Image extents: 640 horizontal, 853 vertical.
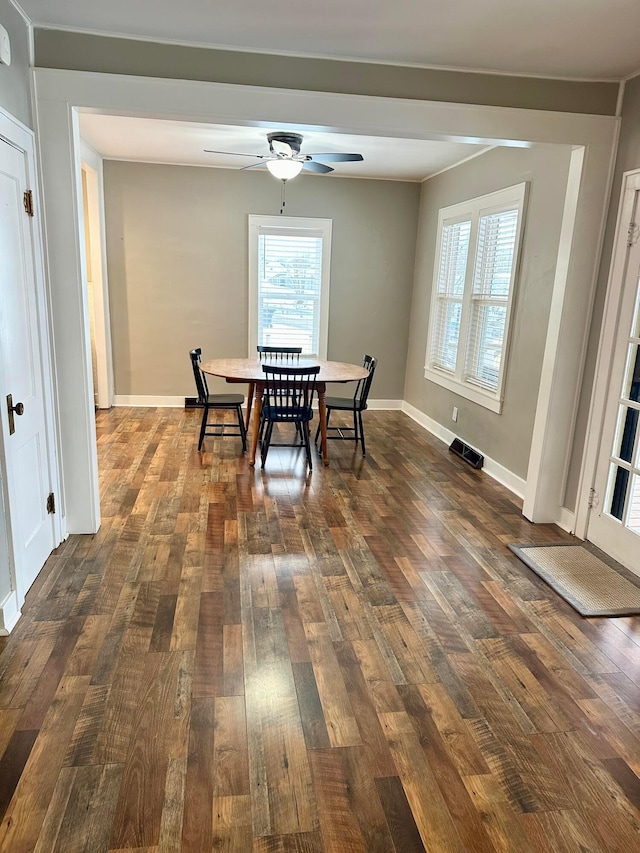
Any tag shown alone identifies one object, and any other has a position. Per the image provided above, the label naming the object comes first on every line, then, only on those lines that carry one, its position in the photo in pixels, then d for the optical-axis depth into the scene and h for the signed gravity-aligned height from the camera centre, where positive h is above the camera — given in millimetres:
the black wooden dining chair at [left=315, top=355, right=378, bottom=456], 4932 -942
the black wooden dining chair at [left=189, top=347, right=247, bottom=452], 4753 -932
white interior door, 2387 -452
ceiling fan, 4211 +1062
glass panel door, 3082 -761
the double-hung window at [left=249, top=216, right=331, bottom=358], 6246 +159
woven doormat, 2758 -1418
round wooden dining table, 4508 -634
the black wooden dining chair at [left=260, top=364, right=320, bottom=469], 4363 -747
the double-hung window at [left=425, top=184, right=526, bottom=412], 4488 +92
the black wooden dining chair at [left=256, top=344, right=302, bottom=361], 5430 -541
